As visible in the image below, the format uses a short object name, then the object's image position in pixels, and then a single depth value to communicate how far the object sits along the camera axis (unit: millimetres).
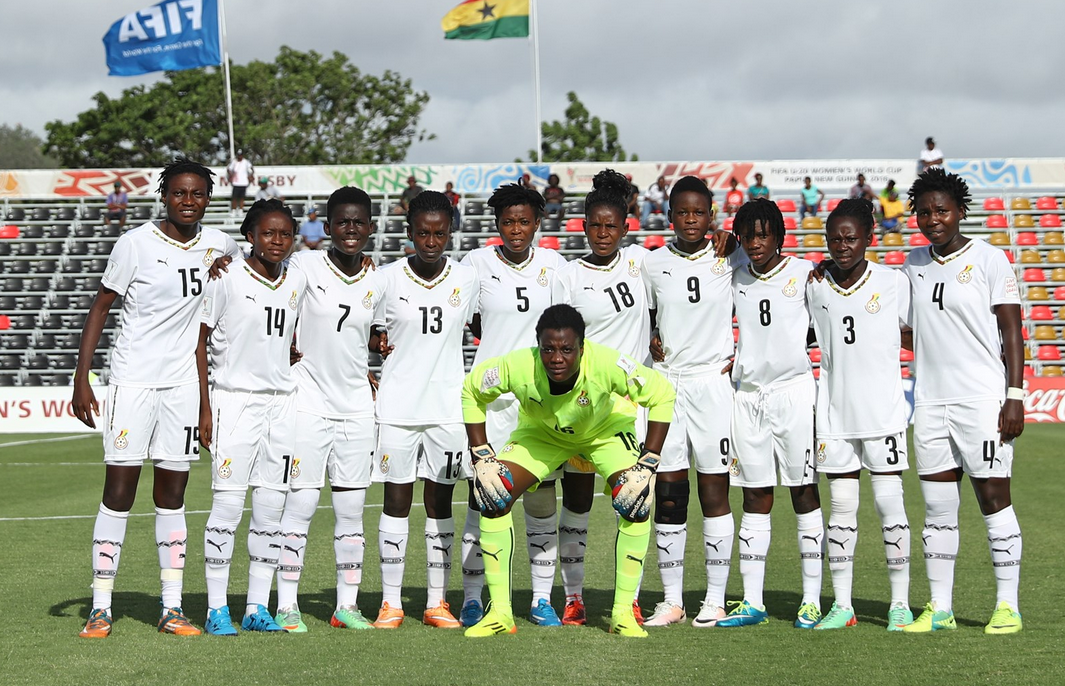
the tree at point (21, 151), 103688
